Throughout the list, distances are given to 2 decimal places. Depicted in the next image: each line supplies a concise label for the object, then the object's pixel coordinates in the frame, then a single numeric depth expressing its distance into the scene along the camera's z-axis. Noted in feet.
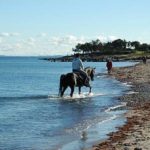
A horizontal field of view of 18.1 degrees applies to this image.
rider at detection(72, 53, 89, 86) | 96.26
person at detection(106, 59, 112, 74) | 222.89
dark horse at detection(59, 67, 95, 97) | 94.22
